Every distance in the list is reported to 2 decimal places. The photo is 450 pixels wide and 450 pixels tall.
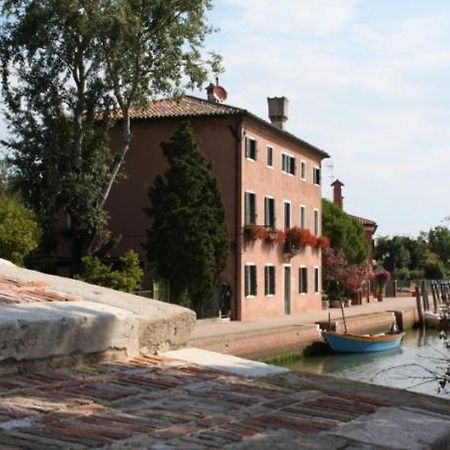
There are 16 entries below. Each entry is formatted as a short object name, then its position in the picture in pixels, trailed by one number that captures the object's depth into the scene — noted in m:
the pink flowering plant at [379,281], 54.84
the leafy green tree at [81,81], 25.89
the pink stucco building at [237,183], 31.66
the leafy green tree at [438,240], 84.26
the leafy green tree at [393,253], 75.81
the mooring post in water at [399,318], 38.67
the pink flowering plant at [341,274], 44.88
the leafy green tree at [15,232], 23.05
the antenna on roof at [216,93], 36.47
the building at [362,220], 61.31
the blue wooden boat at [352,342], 27.66
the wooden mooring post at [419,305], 42.28
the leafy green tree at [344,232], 49.12
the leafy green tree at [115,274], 24.80
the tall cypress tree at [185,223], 27.25
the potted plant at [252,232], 32.06
